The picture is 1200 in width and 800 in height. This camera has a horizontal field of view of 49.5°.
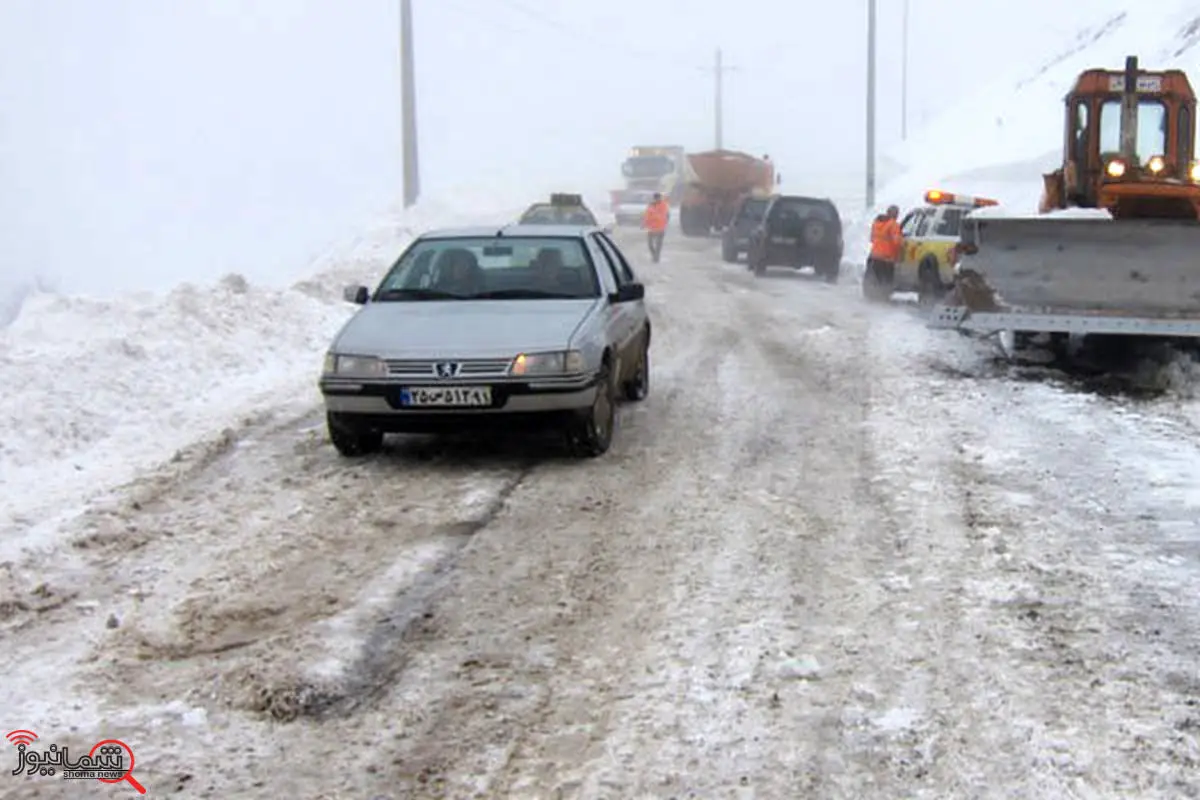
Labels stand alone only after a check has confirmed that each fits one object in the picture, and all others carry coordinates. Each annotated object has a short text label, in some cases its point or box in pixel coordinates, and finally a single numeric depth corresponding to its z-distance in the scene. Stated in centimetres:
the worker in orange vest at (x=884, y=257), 1977
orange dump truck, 4003
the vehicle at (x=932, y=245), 1850
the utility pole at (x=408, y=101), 3472
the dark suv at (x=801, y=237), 2511
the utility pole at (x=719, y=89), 7984
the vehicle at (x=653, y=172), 4812
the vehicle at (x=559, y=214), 2413
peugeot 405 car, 776
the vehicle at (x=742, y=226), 2891
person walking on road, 2895
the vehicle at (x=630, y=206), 4600
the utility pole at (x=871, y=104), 3606
